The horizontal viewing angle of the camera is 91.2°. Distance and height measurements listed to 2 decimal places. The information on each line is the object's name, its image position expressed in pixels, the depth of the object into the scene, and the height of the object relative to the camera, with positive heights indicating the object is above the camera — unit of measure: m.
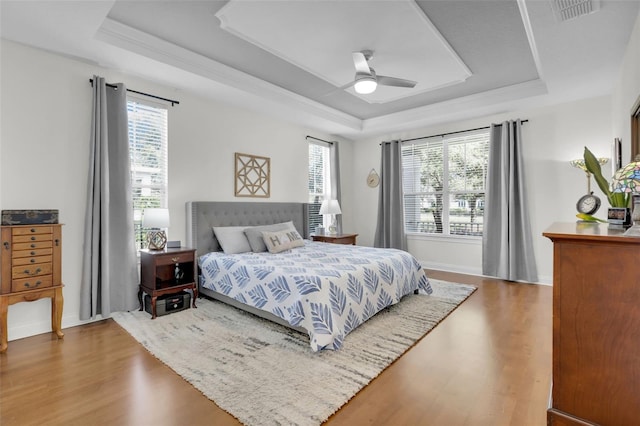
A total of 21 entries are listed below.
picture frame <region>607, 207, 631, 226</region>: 1.88 -0.01
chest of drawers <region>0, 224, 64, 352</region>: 2.54 -0.43
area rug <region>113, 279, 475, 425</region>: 1.86 -1.09
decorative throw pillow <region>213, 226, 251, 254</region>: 4.01 -0.31
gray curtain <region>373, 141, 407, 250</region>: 5.99 +0.28
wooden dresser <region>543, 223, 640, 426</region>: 1.38 -0.53
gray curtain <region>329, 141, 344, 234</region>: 6.14 +0.86
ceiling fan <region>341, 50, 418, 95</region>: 3.07 +1.42
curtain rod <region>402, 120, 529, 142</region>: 5.09 +1.44
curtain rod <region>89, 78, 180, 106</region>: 3.30 +1.41
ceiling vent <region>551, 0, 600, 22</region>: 2.24 +1.53
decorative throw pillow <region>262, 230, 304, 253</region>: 3.99 -0.33
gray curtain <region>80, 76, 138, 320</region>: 3.14 -0.01
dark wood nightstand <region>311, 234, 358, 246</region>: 5.31 -0.39
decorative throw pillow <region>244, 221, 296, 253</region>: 4.05 -0.26
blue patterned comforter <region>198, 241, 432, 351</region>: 2.55 -0.65
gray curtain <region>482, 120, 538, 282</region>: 4.68 +0.08
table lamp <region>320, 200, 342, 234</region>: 5.50 +0.14
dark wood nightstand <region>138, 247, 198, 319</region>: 3.27 -0.65
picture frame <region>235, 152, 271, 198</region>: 4.64 +0.62
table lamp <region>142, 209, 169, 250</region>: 3.33 -0.09
